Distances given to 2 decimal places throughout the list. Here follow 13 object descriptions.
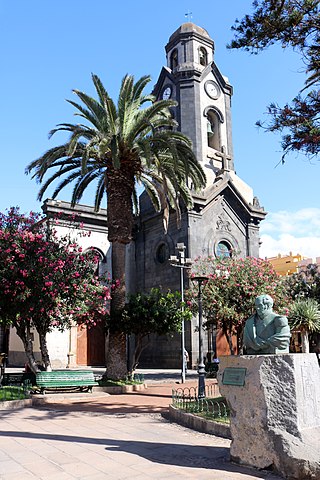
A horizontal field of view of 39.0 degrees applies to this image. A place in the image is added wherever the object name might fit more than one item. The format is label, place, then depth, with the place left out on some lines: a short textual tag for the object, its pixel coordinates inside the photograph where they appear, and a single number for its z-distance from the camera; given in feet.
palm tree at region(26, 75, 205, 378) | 52.29
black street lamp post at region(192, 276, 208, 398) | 36.11
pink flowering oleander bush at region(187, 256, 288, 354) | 56.03
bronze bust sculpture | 19.60
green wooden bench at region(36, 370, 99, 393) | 43.42
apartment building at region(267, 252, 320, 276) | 173.87
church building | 85.30
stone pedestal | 17.69
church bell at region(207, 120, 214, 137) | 98.57
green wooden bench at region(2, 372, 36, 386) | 49.55
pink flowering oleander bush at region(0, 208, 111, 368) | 44.83
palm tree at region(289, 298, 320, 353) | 61.11
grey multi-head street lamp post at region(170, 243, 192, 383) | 57.74
